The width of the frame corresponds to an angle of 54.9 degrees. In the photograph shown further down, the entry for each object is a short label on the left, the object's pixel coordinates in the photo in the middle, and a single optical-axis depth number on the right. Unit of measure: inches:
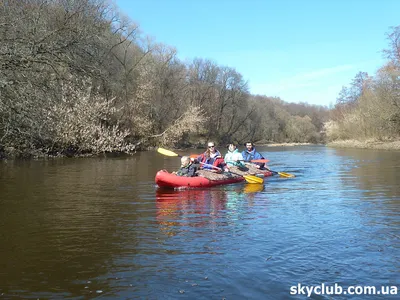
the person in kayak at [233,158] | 581.0
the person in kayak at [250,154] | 639.8
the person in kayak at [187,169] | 474.3
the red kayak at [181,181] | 445.4
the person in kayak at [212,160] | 518.3
